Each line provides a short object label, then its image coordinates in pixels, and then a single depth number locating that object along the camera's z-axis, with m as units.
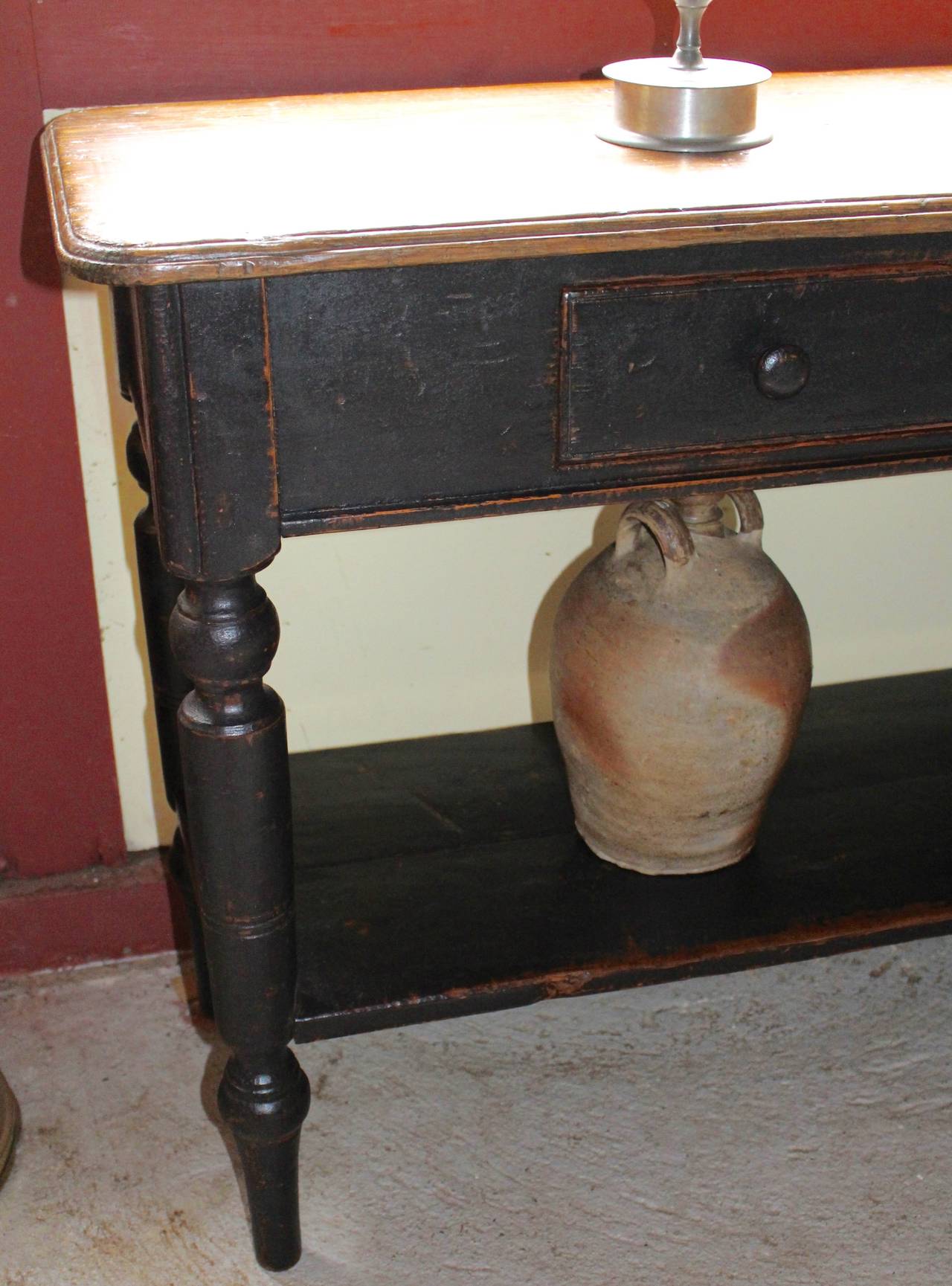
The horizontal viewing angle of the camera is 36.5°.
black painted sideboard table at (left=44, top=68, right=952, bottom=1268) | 0.81
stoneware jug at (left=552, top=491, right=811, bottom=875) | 1.18
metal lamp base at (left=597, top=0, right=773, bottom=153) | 0.95
